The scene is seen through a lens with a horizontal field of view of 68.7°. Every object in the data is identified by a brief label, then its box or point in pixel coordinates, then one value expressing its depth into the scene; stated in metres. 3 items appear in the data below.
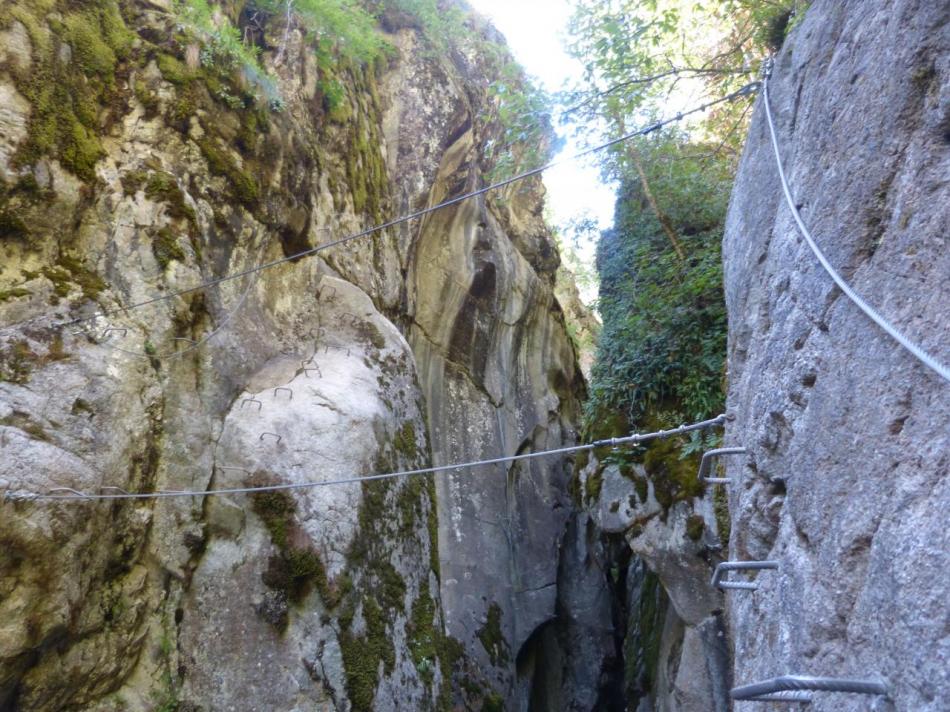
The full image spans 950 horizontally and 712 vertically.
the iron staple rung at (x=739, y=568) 2.89
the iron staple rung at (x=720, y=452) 3.60
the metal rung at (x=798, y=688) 1.80
